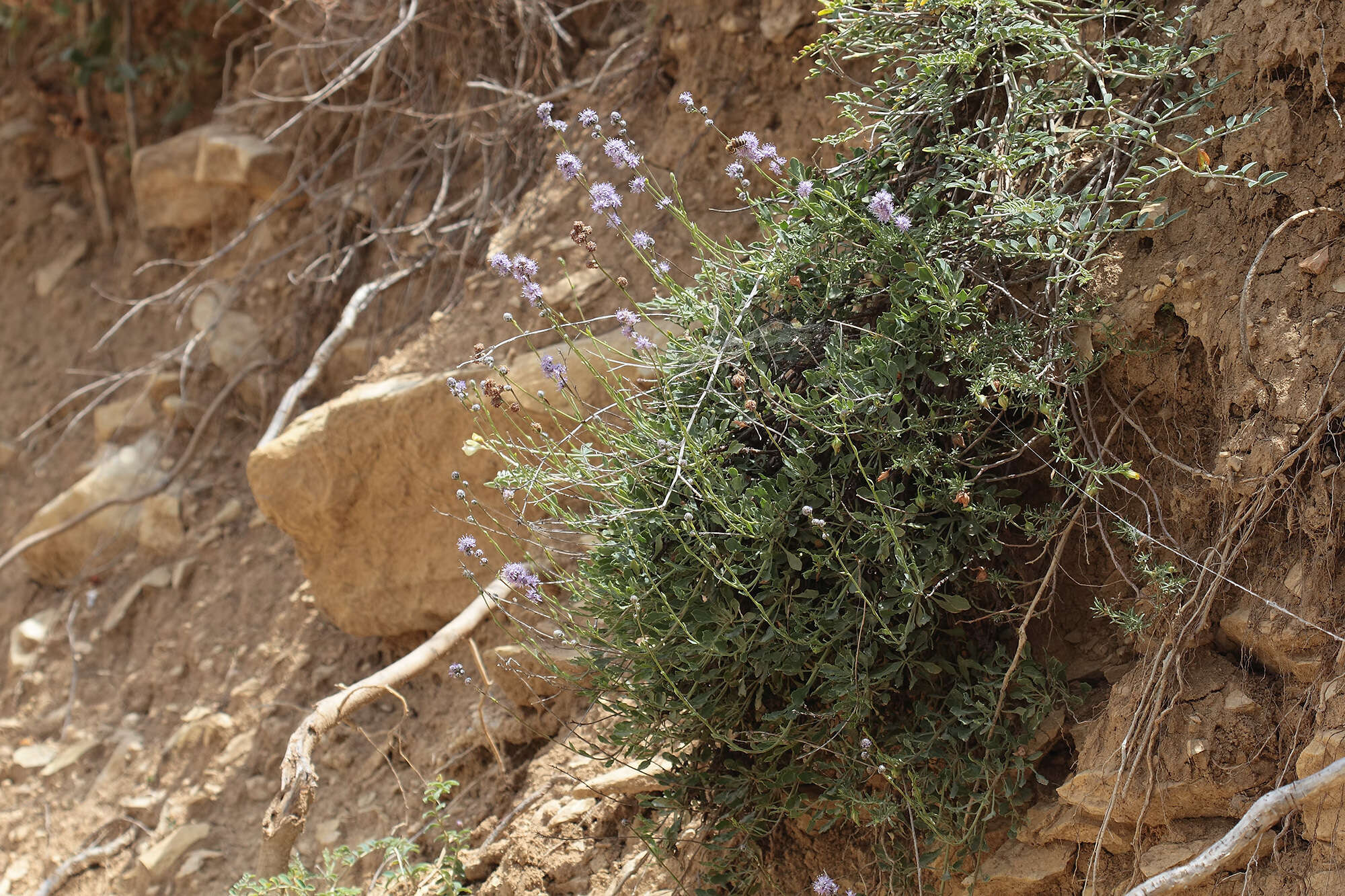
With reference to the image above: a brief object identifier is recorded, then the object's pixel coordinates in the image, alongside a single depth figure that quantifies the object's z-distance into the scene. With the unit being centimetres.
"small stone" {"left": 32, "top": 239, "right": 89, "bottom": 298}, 627
